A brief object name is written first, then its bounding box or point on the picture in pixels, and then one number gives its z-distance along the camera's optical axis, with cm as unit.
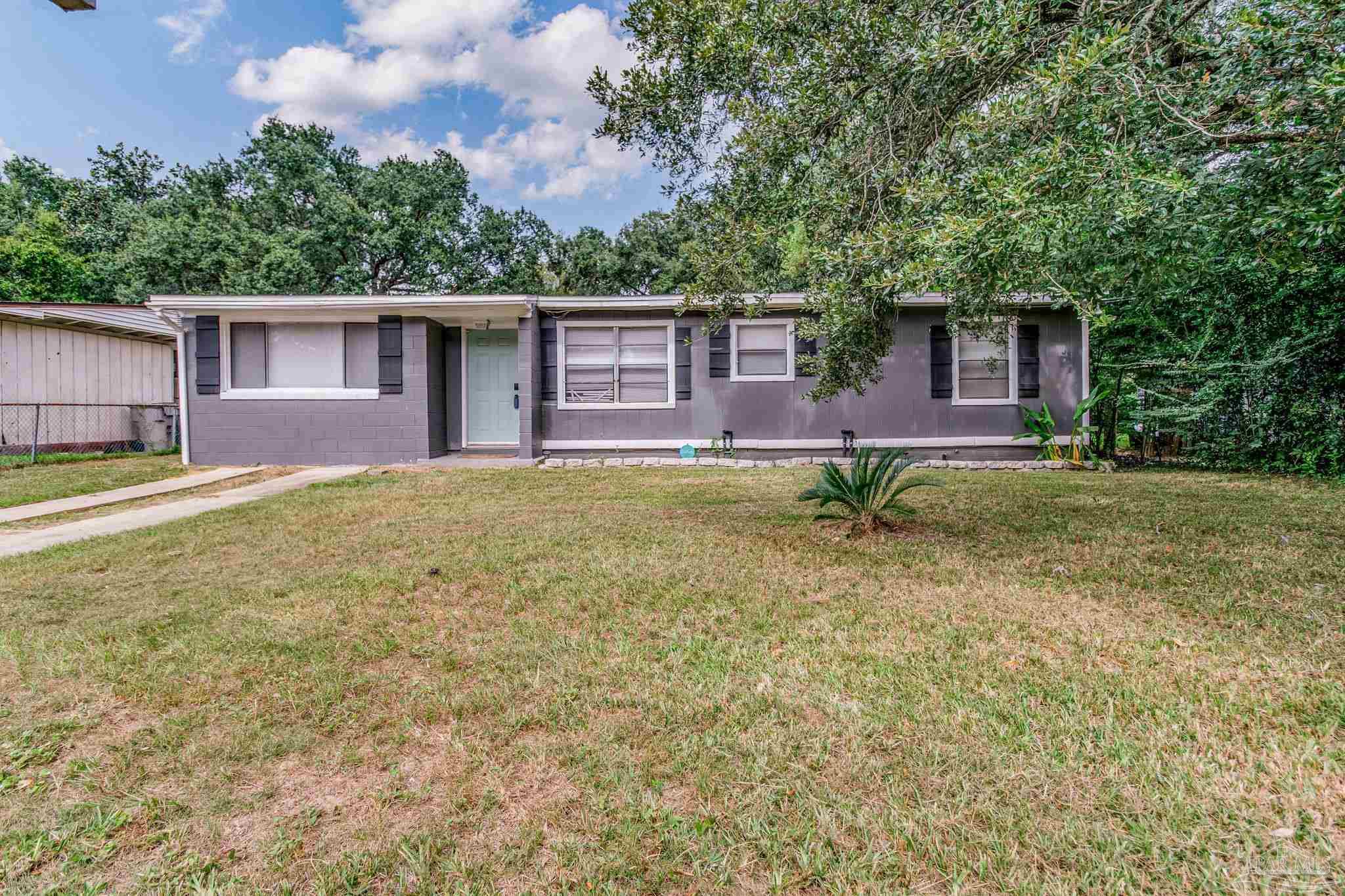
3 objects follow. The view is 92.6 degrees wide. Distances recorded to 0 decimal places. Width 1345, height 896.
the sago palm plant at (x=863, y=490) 462
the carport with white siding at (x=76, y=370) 1007
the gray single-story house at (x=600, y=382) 928
